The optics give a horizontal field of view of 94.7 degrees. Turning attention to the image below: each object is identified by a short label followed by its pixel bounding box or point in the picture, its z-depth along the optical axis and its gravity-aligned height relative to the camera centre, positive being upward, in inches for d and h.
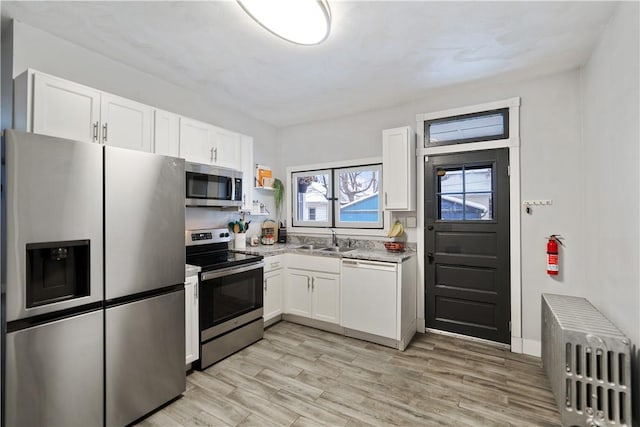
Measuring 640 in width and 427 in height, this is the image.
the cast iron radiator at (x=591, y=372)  66.4 -36.9
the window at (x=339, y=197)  148.9 +9.8
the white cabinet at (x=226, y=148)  124.3 +29.3
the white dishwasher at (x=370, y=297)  117.0 -33.5
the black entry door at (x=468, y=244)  116.9 -11.6
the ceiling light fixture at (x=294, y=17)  64.3 +45.9
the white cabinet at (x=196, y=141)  111.2 +29.1
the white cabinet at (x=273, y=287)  131.7 -33.3
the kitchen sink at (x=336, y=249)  151.1 -17.4
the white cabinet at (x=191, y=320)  94.7 -34.1
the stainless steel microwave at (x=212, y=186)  110.3 +12.0
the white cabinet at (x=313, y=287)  131.1 -33.2
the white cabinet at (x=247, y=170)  136.3 +21.3
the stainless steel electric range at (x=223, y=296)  100.2 -29.7
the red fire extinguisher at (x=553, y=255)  105.7 -14.0
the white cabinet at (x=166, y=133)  101.8 +29.2
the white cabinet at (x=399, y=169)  127.9 +20.8
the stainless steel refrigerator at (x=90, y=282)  57.6 -15.4
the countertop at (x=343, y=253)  120.1 -16.6
